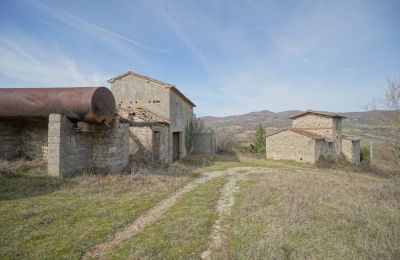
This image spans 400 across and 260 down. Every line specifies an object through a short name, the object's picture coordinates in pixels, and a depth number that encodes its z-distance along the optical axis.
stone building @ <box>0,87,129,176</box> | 7.69
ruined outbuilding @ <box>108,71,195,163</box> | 12.90
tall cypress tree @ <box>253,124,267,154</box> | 24.18
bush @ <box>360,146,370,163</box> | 26.94
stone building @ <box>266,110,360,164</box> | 19.91
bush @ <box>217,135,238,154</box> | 23.31
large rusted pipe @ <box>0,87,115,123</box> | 7.92
